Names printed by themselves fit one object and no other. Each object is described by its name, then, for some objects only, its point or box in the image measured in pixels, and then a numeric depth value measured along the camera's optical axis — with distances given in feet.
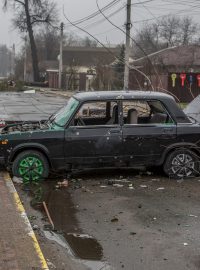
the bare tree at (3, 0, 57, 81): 235.40
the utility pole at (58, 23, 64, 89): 189.36
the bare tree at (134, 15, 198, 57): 243.40
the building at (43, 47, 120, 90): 178.59
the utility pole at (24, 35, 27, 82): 282.32
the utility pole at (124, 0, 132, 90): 82.72
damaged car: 29.17
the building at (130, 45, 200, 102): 110.22
